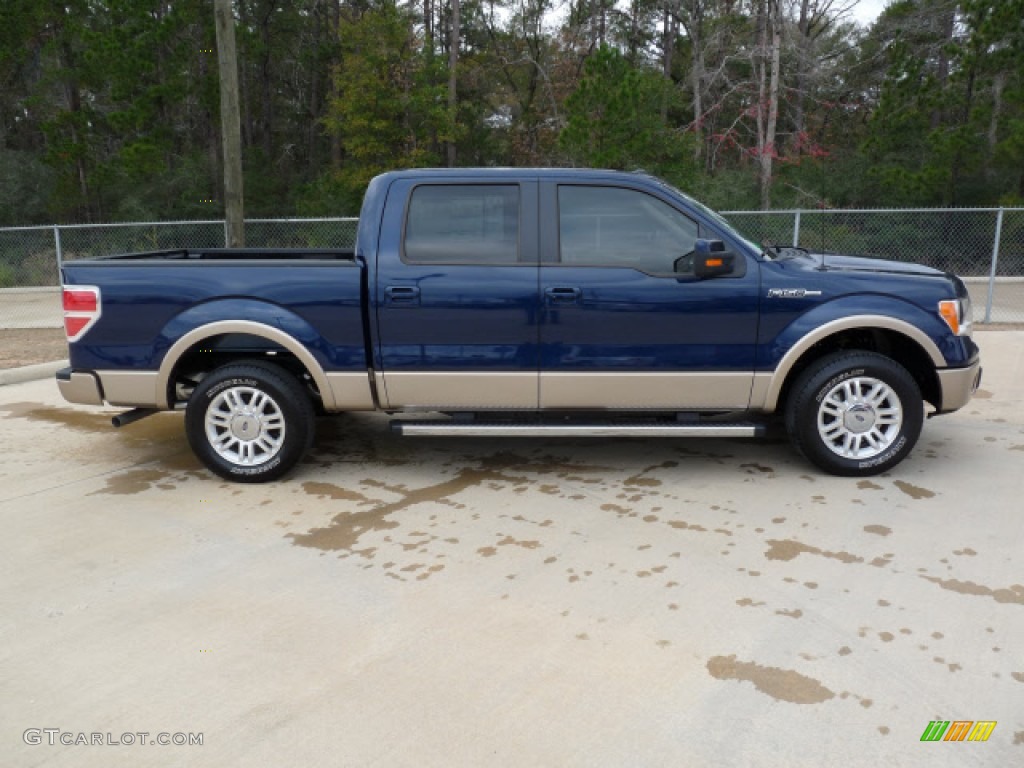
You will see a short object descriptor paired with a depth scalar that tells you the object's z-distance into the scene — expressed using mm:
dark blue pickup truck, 5051
